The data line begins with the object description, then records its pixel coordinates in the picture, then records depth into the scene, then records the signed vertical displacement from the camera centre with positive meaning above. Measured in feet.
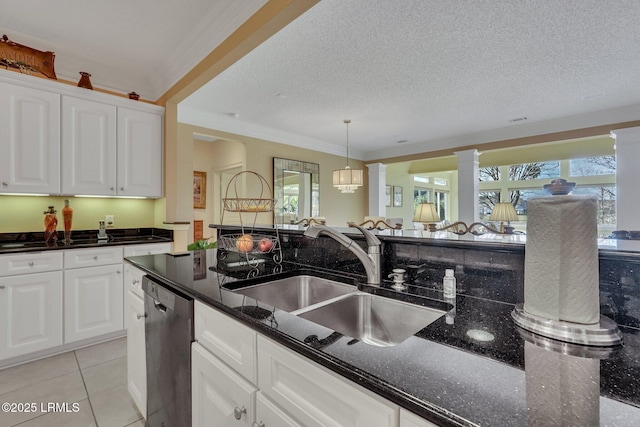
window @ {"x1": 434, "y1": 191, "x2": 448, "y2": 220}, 34.12 +1.19
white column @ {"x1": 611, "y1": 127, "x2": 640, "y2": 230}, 13.44 +1.55
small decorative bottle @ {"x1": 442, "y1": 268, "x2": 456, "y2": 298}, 3.33 -0.82
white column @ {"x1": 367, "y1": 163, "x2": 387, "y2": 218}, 23.25 +1.77
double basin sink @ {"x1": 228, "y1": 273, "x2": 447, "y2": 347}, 3.22 -1.19
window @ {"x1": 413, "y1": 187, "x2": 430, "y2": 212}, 30.53 +1.80
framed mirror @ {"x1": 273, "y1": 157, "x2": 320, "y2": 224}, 17.63 +1.39
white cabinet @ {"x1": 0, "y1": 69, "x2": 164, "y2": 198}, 7.86 +2.08
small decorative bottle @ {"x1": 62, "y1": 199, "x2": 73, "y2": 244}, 9.12 -0.26
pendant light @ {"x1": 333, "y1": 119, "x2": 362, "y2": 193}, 15.28 +1.74
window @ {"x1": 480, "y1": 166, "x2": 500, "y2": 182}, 28.27 +3.69
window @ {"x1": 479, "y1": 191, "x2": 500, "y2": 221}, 28.73 +1.19
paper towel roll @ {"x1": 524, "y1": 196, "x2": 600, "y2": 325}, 2.22 -0.35
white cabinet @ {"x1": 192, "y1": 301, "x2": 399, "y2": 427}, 1.94 -1.44
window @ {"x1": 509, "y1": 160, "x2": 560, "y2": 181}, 24.66 +3.61
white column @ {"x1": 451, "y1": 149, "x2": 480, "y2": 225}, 18.45 +1.65
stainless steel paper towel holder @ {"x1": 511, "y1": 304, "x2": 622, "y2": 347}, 2.12 -0.88
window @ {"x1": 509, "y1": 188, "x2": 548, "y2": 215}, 25.93 +1.59
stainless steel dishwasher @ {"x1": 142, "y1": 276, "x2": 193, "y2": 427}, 3.76 -1.99
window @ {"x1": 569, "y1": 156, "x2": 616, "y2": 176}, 22.13 +3.56
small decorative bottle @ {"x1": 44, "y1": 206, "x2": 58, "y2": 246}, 8.75 -0.43
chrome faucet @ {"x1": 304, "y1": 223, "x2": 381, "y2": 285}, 3.88 -0.52
